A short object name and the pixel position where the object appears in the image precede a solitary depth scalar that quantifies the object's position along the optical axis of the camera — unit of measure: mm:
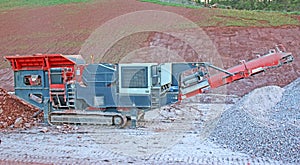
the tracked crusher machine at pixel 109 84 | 8078
